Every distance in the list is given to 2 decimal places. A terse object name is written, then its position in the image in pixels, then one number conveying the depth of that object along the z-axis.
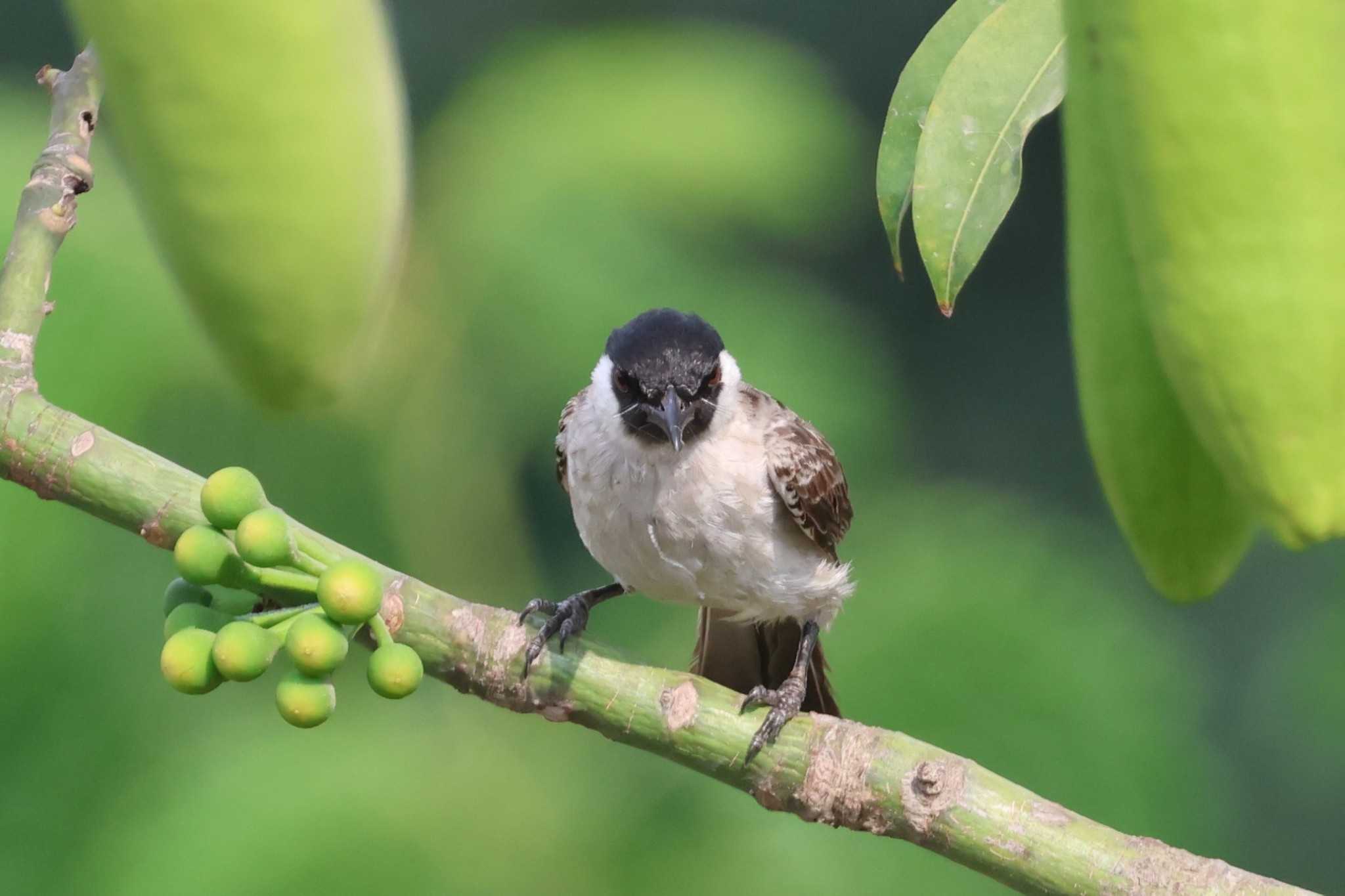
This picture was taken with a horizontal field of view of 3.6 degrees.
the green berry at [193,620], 3.70
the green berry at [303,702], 3.57
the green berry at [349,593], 3.67
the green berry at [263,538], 3.70
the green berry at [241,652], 3.48
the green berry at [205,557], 3.71
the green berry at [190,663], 3.52
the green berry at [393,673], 3.83
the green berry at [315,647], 3.61
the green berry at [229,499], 3.83
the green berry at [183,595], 3.94
